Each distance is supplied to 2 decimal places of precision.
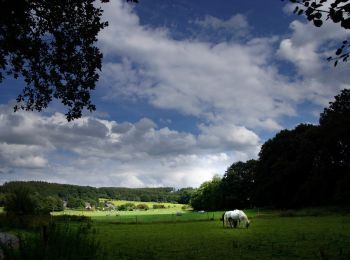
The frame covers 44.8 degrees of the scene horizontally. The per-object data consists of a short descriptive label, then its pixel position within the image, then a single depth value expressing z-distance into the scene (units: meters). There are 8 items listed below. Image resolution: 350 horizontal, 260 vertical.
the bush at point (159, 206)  192.75
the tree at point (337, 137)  69.31
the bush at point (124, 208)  192.90
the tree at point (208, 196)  125.15
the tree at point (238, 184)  117.81
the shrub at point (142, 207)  191.93
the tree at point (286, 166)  81.50
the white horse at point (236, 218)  43.62
